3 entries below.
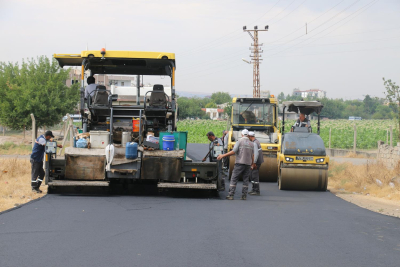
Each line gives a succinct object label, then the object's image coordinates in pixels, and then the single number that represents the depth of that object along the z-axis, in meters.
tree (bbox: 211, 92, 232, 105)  187.18
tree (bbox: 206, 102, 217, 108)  176.12
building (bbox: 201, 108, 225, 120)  161.15
